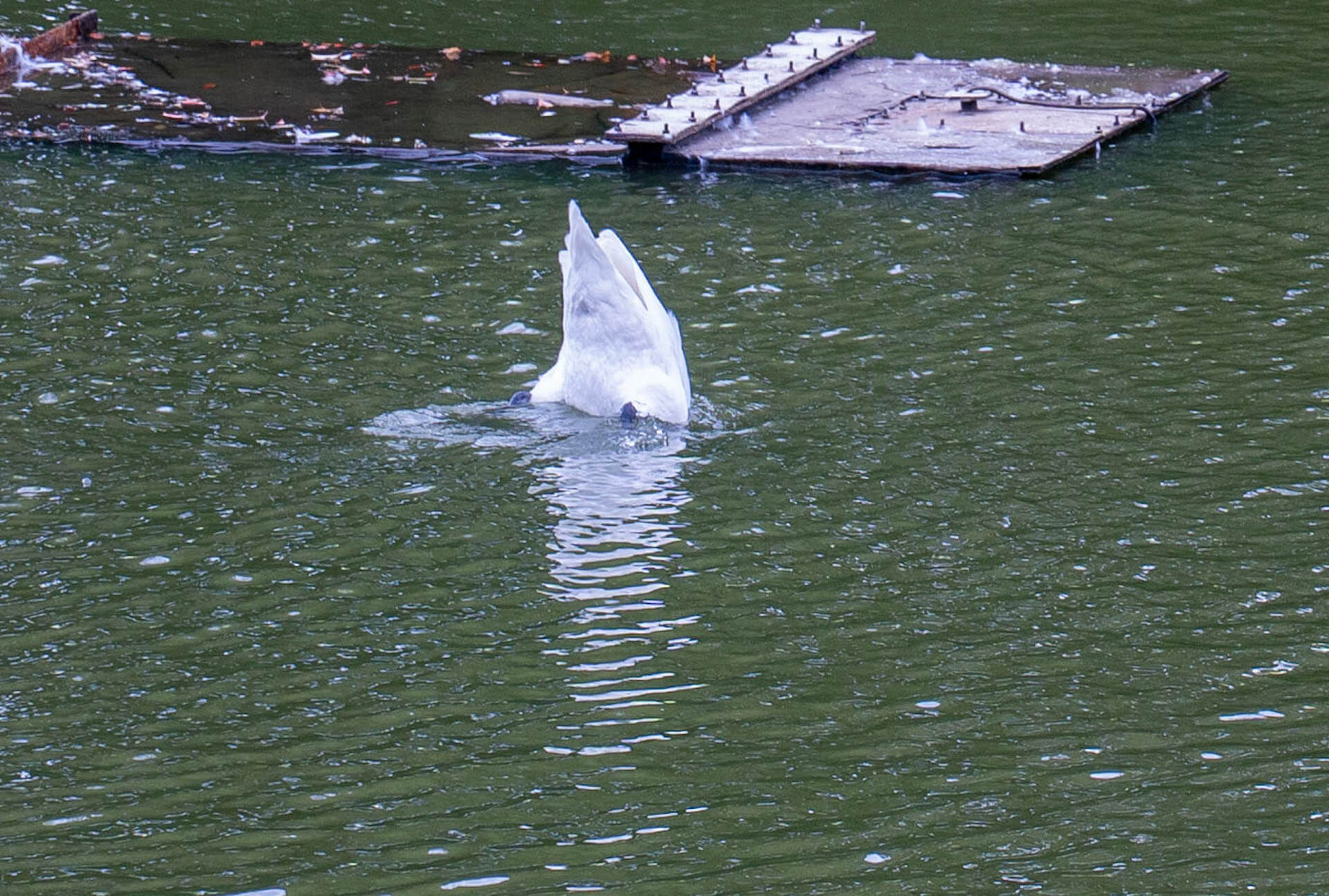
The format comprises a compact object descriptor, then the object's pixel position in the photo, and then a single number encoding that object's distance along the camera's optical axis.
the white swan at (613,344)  19.61
